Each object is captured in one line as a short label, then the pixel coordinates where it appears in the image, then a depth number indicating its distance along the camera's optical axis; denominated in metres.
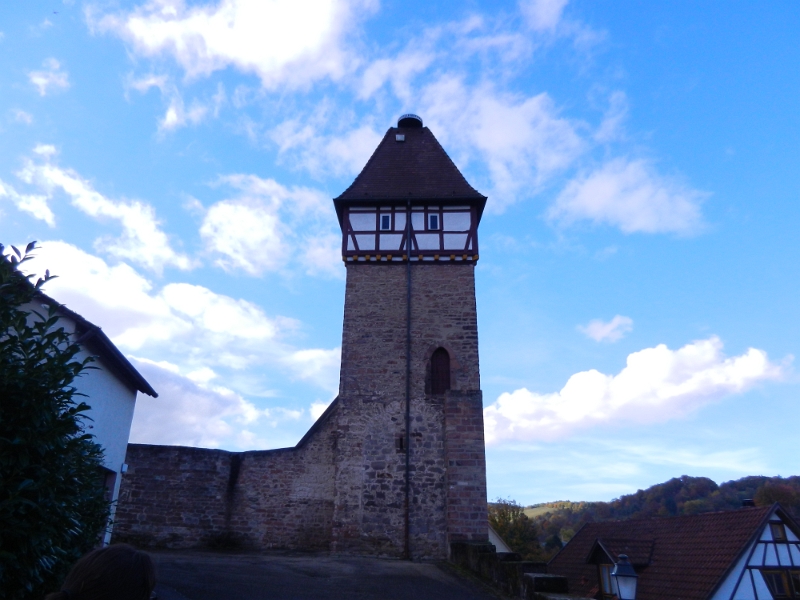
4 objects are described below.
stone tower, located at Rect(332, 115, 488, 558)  12.61
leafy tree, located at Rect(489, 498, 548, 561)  29.23
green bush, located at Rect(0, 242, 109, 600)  3.82
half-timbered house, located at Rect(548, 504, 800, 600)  15.65
